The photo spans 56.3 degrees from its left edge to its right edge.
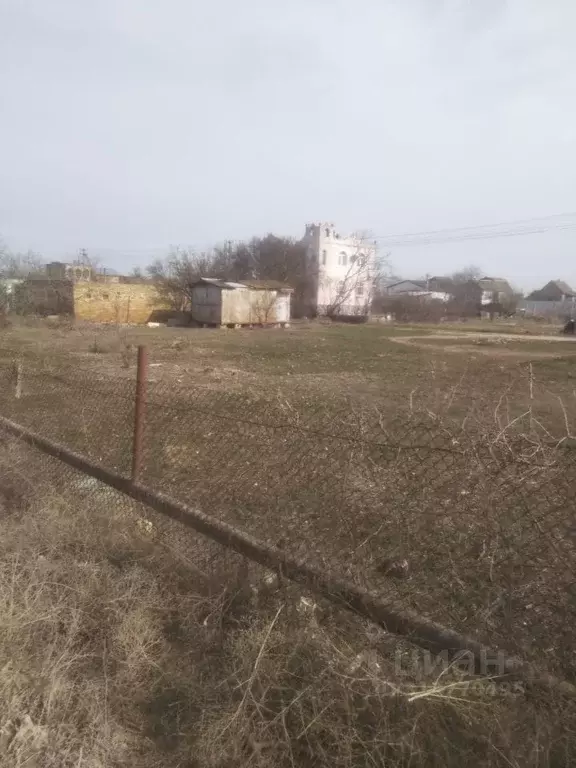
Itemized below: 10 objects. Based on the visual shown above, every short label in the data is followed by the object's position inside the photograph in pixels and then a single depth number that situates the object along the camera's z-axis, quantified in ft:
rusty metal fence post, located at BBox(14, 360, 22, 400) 19.74
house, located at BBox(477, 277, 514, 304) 241.35
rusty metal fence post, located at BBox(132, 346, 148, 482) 10.94
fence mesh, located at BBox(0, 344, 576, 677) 7.73
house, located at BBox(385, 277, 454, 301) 246.27
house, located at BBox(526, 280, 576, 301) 289.45
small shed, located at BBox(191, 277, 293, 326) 121.49
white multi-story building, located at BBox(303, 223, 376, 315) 180.86
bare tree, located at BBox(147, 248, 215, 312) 147.43
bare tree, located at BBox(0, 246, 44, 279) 106.83
